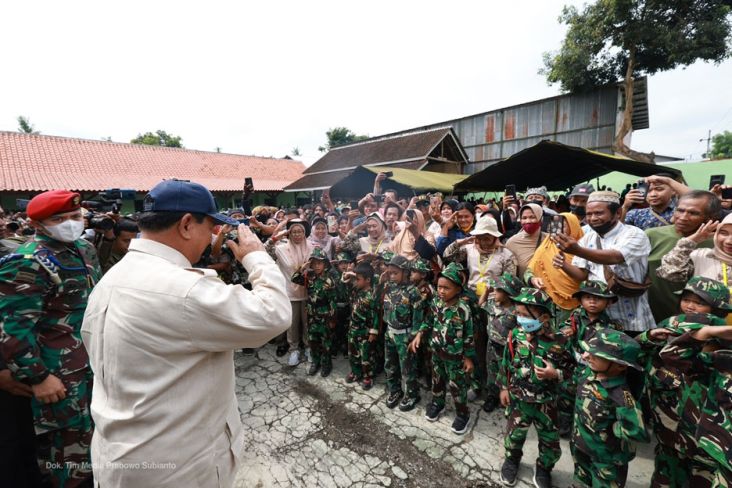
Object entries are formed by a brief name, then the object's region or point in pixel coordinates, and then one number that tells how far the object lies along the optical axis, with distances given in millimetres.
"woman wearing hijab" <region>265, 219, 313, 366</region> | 4910
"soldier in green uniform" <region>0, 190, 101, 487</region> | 2059
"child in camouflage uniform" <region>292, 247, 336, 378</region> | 4461
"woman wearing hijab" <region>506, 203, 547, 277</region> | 3721
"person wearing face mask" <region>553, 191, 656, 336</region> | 2678
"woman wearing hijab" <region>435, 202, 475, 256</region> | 4434
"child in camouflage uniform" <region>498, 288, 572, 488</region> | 2543
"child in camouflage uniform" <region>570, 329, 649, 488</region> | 2117
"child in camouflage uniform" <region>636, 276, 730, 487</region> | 2076
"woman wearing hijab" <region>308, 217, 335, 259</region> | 5219
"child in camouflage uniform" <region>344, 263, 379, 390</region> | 4094
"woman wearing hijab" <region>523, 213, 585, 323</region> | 3100
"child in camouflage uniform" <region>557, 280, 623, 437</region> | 2637
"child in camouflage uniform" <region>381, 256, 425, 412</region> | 3664
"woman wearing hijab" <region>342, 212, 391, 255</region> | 4680
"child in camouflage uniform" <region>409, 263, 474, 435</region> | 3184
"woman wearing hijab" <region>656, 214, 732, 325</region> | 2293
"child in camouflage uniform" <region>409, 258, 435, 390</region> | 3650
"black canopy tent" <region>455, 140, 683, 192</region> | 6348
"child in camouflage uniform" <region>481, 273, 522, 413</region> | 3033
